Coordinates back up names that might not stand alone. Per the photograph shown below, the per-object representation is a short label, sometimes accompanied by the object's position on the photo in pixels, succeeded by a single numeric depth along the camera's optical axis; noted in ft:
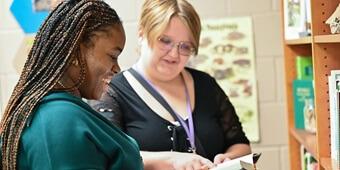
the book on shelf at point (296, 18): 8.30
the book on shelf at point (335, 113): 7.14
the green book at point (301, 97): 8.76
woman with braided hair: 5.83
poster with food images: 9.64
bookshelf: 7.31
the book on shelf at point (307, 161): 8.47
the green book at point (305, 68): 8.96
